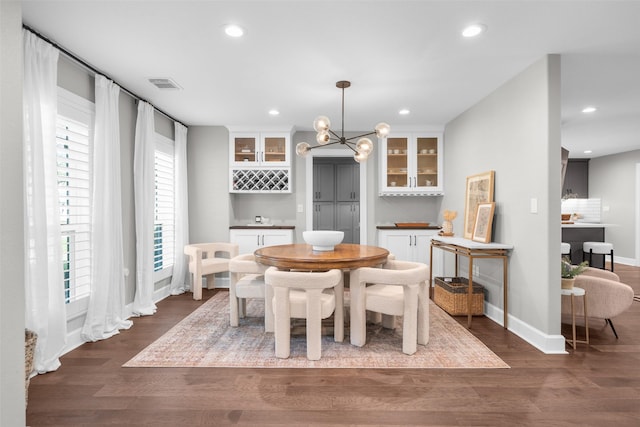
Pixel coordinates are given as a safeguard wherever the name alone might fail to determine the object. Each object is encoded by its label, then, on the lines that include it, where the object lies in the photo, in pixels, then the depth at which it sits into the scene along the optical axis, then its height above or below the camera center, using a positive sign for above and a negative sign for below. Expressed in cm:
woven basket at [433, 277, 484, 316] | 383 -103
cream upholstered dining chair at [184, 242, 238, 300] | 458 -72
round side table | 296 -78
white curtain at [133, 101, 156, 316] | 391 +4
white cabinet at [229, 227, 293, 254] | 528 -44
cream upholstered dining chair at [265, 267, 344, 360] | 266 -76
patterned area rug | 263 -118
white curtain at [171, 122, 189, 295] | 495 -8
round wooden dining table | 284 -42
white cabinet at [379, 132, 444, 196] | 539 +68
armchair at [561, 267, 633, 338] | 308 -83
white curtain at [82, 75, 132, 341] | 315 -17
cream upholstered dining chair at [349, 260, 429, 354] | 277 -77
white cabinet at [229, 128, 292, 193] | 534 +72
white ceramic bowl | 332 -30
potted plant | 303 -59
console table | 342 -47
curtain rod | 252 +128
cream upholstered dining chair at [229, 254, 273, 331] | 330 -73
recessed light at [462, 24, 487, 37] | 245 +127
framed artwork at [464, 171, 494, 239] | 388 +14
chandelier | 332 +70
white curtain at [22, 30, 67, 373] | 240 +1
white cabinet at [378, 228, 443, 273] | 529 -56
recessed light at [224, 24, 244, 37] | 247 +129
